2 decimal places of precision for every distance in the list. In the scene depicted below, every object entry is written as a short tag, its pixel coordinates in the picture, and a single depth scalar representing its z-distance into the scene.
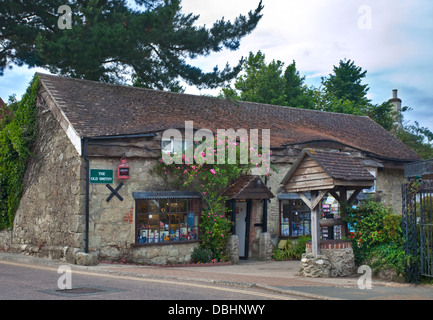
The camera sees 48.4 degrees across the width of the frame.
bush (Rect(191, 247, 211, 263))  14.55
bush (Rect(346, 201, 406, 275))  10.47
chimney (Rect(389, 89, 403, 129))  34.50
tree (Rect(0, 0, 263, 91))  18.55
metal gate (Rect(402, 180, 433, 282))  9.82
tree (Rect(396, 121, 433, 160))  31.42
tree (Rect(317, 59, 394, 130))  35.22
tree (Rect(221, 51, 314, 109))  34.81
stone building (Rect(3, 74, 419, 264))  13.63
